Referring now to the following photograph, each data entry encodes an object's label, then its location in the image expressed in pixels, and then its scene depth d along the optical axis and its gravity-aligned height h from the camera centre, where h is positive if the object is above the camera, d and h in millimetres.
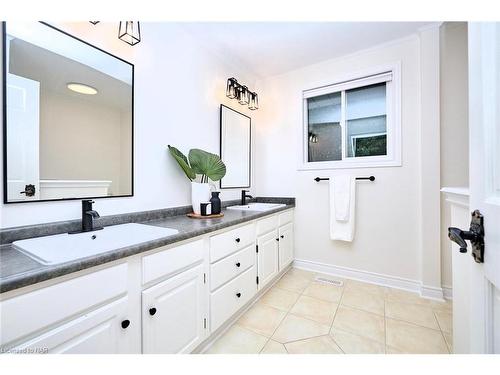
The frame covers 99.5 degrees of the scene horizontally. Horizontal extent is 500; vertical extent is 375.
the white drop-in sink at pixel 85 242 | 777 -243
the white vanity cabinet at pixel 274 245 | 1913 -580
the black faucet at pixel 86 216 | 1126 -147
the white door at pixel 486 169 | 451 +45
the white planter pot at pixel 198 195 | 1714 -55
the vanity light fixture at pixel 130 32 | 1287 +992
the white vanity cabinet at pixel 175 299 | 976 -574
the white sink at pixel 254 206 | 2262 -209
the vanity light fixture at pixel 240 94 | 2264 +1079
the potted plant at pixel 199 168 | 1700 +163
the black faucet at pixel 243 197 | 2409 -101
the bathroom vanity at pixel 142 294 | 641 -446
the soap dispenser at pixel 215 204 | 1717 -129
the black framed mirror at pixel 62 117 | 983 +388
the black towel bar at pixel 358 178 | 2189 +104
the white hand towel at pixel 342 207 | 2271 -207
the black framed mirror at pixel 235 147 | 2285 +481
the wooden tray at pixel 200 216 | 1638 -219
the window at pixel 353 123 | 2162 +726
